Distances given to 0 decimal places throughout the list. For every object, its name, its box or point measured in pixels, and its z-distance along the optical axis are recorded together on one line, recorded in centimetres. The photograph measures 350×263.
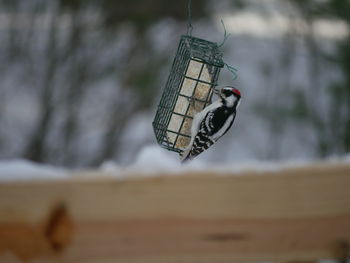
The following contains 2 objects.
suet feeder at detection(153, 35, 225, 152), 681
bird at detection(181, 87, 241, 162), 697
